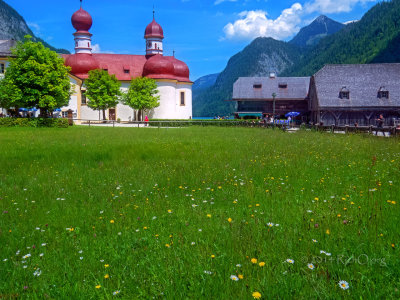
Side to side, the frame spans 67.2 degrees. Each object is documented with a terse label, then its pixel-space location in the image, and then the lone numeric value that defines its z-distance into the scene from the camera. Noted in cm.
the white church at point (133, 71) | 5756
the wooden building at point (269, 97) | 5775
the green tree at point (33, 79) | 3544
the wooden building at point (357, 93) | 4394
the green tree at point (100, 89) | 5256
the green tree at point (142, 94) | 5441
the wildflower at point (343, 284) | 285
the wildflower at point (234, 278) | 307
